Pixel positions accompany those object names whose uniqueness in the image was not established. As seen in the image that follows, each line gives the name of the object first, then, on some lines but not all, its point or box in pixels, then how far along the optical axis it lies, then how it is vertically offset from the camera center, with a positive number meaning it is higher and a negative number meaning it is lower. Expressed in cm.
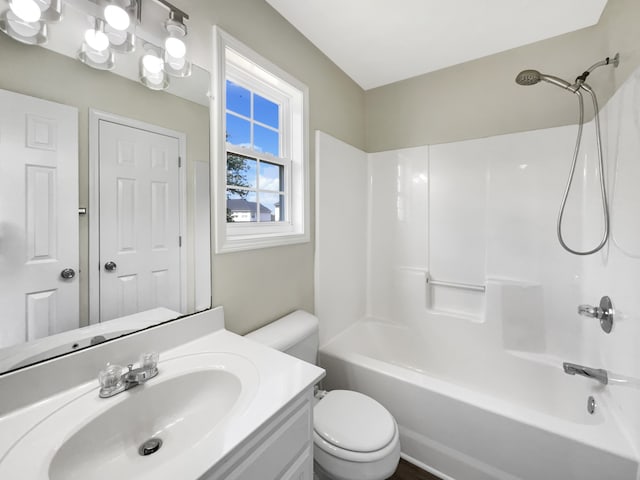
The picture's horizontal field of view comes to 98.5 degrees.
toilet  113 -86
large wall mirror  75 +13
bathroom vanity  61 -47
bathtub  114 -91
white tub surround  121 -42
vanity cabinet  65 -57
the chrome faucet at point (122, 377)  81 -43
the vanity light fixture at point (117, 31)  78 +69
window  128 +49
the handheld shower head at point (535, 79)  145 +85
